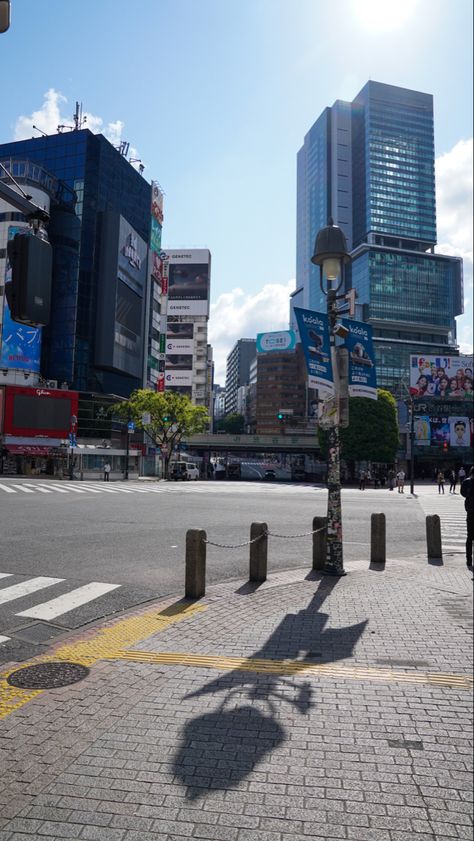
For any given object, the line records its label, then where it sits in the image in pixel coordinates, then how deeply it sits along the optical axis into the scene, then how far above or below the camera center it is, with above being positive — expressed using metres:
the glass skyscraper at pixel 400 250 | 166.75 +67.83
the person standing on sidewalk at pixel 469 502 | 10.48 -0.74
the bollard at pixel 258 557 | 9.52 -1.71
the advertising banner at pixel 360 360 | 8.52 +1.68
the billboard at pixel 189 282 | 127.19 +42.18
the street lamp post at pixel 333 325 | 8.91 +2.38
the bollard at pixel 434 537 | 11.63 -1.58
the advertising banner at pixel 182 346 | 126.19 +26.36
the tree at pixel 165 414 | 61.38 +5.17
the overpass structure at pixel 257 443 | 84.25 +2.81
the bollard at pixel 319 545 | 10.40 -1.63
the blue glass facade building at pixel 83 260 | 71.31 +26.96
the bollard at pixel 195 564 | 8.30 -1.62
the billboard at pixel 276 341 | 154.25 +34.90
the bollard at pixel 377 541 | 11.12 -1.63
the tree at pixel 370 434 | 65.75 +3.52
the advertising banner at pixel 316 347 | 8.28 +1.81
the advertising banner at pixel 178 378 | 125.56 +18.87
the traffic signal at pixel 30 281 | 4.30 +1.42
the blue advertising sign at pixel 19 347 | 60.53 +12.32
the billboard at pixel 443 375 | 86.50 +14.49
